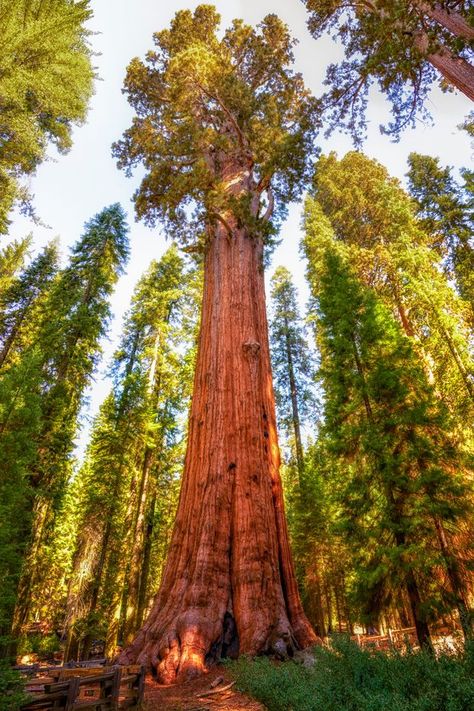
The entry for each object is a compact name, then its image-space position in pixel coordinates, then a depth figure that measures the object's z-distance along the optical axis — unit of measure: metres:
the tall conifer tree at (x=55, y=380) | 10.53
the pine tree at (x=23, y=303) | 20.91
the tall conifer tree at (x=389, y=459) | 8.43
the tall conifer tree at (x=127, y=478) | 13.34
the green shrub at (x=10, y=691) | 3.03
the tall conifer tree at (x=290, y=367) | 21.38
